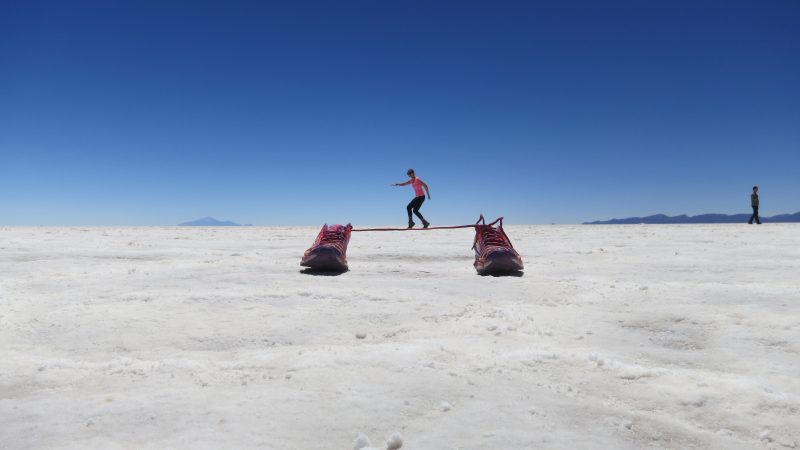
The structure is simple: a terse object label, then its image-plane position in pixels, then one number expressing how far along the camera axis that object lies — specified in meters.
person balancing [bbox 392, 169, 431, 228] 13.56
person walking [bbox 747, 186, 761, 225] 17.78
